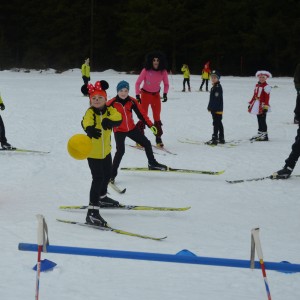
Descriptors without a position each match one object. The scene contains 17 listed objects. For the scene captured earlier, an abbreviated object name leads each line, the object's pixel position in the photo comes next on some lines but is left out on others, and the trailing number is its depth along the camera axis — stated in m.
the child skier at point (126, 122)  7.16
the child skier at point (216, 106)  10.20
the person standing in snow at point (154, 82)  9.73
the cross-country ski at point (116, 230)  4.79
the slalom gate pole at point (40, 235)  2.79
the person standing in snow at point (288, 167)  7.24
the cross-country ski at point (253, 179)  7.21
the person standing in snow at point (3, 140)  9.23
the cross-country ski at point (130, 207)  5.70
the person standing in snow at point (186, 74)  23.61
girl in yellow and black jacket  5.18
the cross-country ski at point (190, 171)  7.48
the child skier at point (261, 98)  10.41
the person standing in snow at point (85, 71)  21.95
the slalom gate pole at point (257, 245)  2.63
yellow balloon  4.48
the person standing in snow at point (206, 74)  23.58
